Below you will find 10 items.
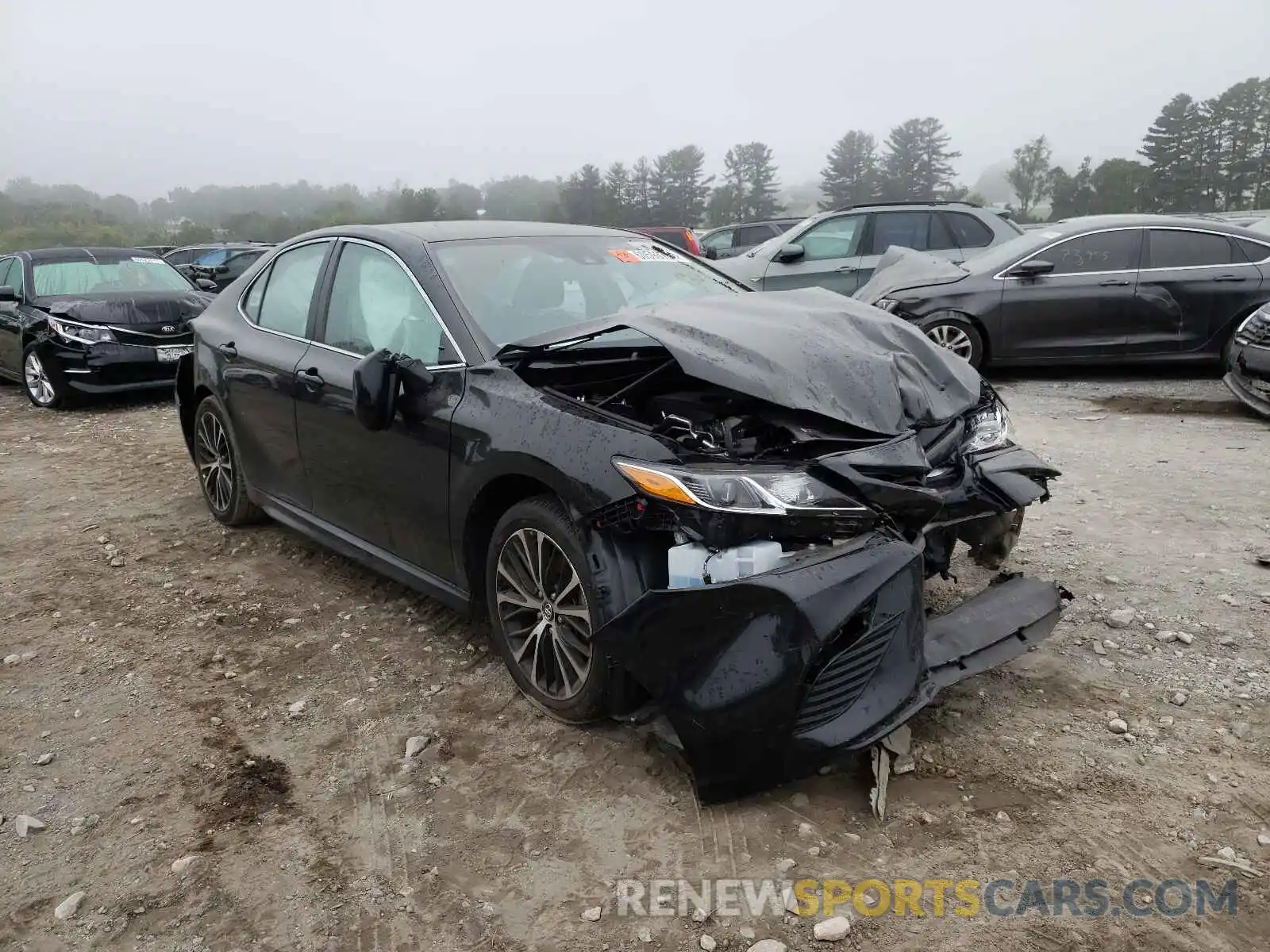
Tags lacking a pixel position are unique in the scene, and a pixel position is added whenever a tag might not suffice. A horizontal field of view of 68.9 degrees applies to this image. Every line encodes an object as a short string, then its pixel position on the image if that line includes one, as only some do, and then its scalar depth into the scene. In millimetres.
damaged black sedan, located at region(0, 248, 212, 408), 9336
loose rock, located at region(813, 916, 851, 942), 2170
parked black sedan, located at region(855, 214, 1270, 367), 8109
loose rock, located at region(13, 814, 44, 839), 2744
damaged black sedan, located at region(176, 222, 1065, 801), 2484
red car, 15375
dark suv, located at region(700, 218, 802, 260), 18078
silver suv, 10156
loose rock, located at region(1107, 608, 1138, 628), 3645
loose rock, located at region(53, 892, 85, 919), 2400
